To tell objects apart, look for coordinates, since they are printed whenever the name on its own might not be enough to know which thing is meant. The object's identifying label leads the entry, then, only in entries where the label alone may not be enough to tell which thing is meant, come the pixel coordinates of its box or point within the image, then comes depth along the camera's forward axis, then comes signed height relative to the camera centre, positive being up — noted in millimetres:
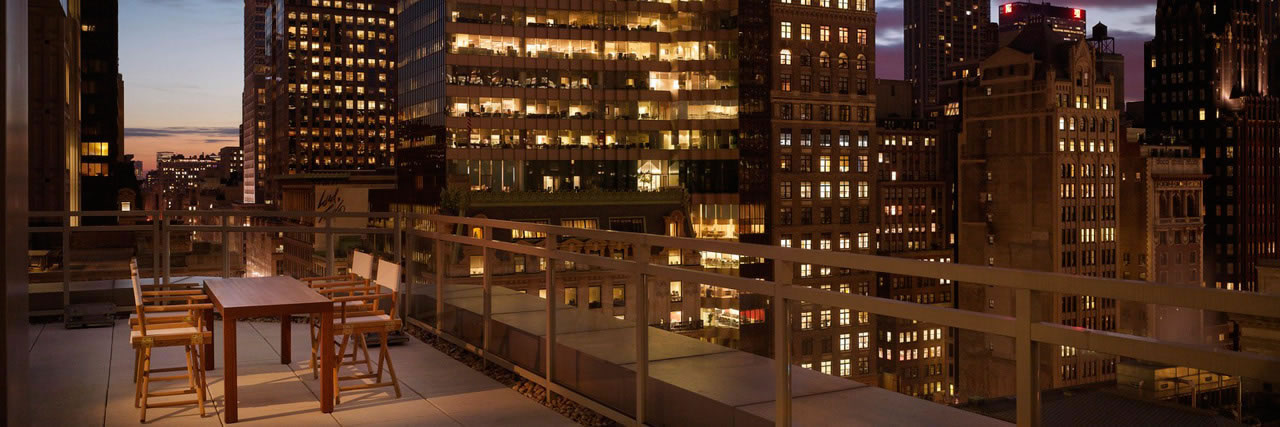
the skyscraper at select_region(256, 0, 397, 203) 184500 +25093
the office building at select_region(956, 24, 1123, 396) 131125 +6676
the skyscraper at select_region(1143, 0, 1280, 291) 154750 +14599
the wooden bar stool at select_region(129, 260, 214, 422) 7168 -975
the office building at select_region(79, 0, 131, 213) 92625 +10539
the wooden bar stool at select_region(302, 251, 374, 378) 9336 -738
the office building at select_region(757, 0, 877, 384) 96438 +9026
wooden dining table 7082 -736
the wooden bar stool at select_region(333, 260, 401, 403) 7976 -916
